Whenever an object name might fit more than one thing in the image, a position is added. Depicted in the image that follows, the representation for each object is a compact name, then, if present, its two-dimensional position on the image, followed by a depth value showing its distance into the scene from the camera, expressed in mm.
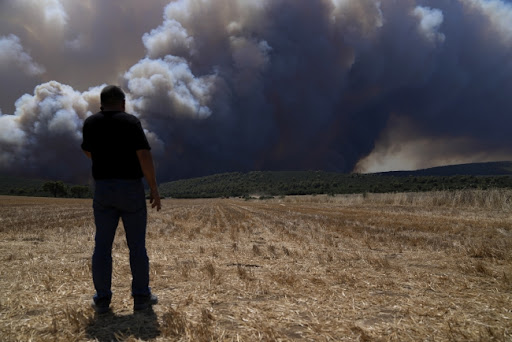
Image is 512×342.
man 3246
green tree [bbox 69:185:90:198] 123438
